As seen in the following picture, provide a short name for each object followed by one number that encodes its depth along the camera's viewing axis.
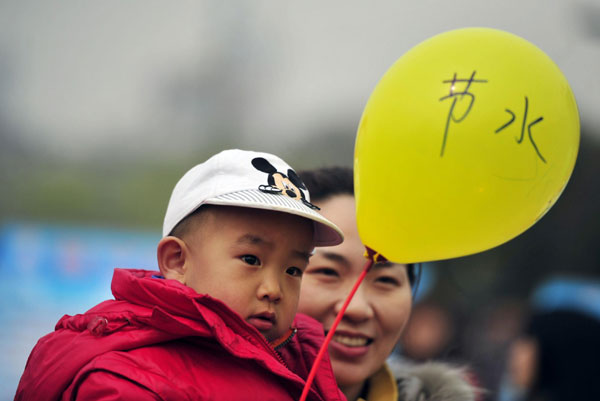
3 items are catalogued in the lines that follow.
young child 2.56
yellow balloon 2.60
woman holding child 2.88
